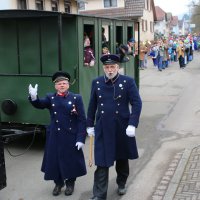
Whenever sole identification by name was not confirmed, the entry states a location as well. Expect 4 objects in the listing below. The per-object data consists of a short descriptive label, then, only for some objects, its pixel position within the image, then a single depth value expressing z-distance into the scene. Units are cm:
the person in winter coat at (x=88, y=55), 804
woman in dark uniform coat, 518
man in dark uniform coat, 488
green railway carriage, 745
